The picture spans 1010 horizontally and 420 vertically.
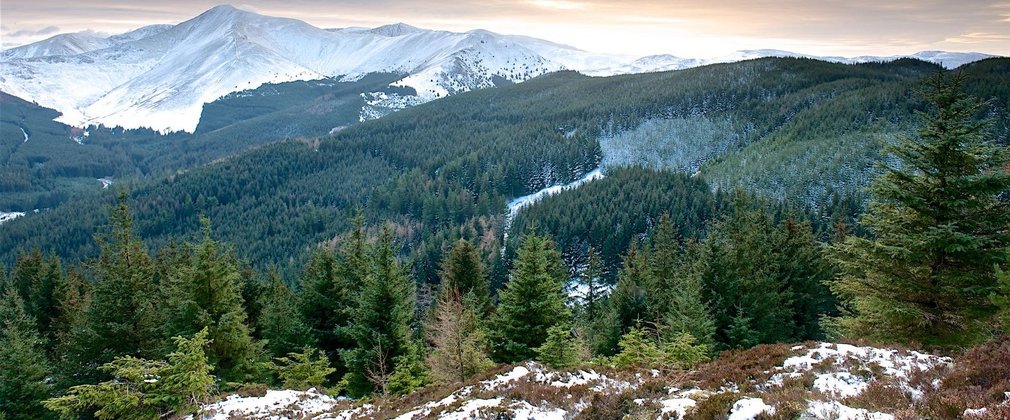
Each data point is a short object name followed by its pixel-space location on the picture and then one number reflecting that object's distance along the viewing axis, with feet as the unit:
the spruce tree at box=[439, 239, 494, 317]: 120.57
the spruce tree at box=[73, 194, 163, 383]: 84.99
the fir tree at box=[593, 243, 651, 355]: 104.63
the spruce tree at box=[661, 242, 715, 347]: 78.74
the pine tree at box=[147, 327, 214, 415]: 50.26
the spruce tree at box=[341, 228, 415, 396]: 77.30
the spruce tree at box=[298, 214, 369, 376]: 92.22
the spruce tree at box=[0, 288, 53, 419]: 84.02
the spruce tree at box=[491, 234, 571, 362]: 80.48
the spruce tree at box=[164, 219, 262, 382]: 81.30
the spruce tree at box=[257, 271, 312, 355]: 89.40
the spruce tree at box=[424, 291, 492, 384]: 67.36
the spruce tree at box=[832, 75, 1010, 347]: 48.91
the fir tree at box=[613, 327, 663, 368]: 63.87
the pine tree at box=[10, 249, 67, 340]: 129.70
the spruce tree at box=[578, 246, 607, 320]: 147.33
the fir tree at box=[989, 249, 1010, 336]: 39.77
